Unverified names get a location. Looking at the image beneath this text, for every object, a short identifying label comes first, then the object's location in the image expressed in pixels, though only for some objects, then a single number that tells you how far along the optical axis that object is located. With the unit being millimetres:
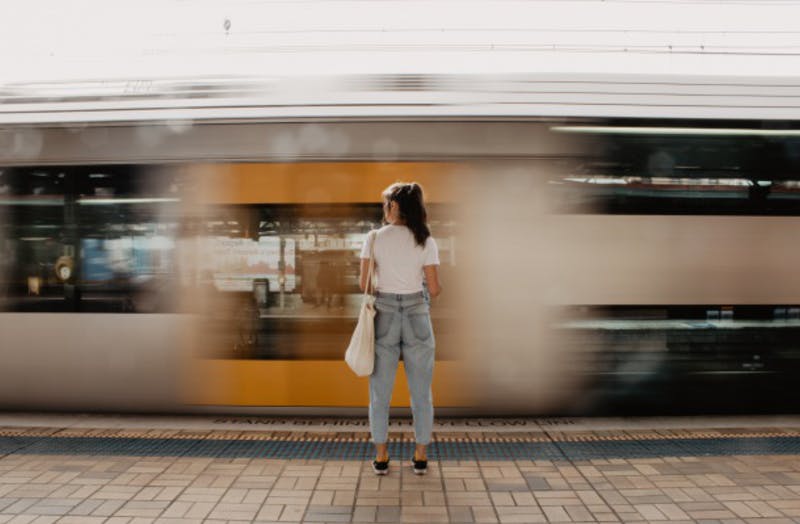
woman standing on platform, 3705
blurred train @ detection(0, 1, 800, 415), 4719
